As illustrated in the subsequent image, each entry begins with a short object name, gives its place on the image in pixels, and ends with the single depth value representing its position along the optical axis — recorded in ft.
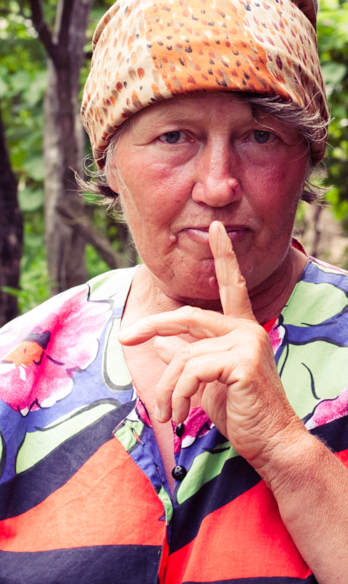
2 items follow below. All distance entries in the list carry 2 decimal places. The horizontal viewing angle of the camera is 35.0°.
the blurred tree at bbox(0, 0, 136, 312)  13.91
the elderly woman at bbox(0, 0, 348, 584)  4.12
